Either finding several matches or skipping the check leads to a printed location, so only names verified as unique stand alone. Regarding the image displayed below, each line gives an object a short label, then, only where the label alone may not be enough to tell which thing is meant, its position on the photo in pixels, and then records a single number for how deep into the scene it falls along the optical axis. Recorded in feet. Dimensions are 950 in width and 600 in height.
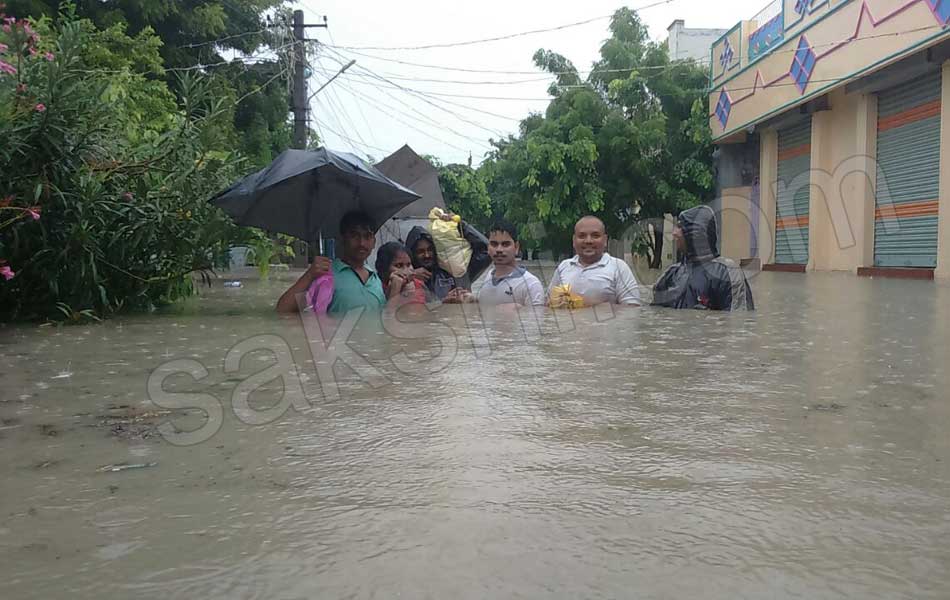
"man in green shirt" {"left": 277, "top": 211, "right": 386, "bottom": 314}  20.43
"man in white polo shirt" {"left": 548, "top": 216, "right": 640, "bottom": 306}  20.83
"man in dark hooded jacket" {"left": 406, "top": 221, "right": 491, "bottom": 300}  25.14
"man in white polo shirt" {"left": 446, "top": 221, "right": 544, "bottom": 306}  21.56
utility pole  64.03
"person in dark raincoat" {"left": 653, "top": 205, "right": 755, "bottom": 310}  19.67
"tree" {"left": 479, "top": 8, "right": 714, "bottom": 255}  70.85
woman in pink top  23.04
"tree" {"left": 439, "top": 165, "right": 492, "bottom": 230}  147.13
